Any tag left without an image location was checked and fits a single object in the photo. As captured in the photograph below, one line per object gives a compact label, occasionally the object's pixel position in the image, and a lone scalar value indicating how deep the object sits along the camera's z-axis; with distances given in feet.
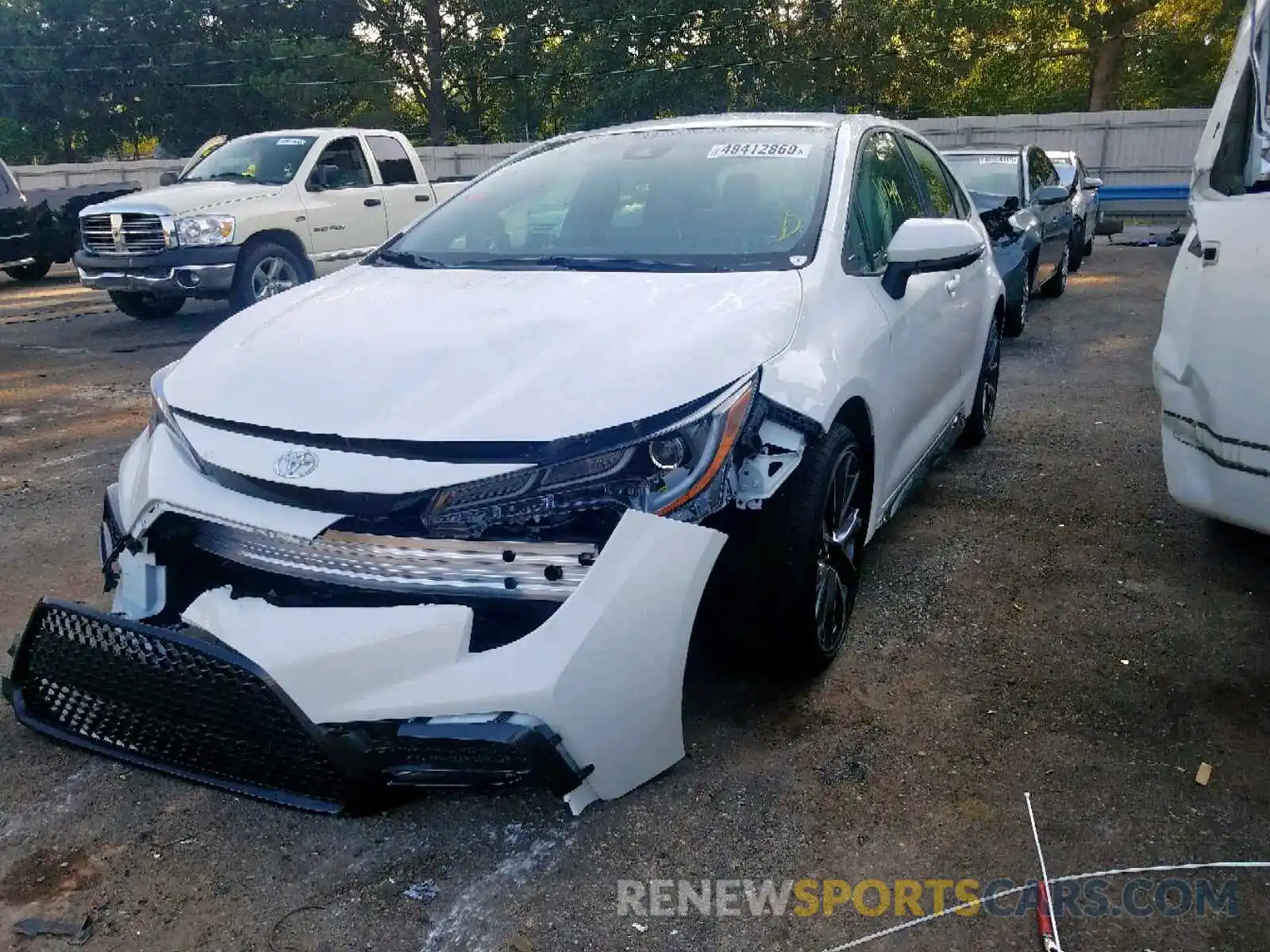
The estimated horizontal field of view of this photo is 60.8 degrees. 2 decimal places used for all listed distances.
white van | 10.42
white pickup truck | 30.78
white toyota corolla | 7.30
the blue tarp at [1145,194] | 66.59
